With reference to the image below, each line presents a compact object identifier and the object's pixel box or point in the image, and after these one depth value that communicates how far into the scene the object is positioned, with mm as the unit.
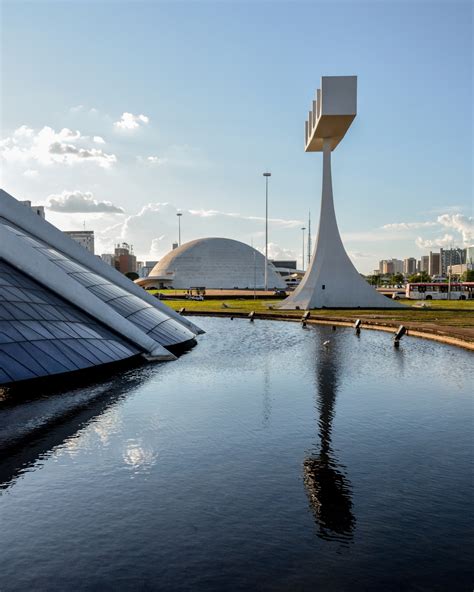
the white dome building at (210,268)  162000
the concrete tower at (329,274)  59125
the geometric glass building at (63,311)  20609
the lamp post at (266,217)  92325
